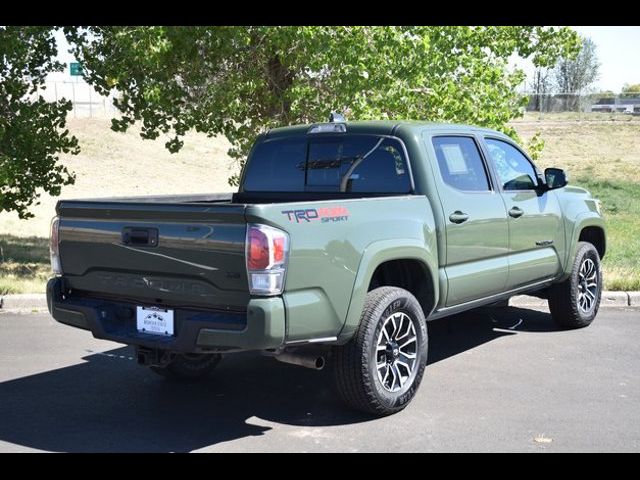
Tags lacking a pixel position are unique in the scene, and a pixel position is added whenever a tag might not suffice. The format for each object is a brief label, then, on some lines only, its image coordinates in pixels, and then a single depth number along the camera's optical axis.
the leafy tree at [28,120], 11.38
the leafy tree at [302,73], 10.11
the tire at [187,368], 6.12
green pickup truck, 4.57
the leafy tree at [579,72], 60.22
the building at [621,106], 52.72
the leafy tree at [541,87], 49.03
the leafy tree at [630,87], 97.31
